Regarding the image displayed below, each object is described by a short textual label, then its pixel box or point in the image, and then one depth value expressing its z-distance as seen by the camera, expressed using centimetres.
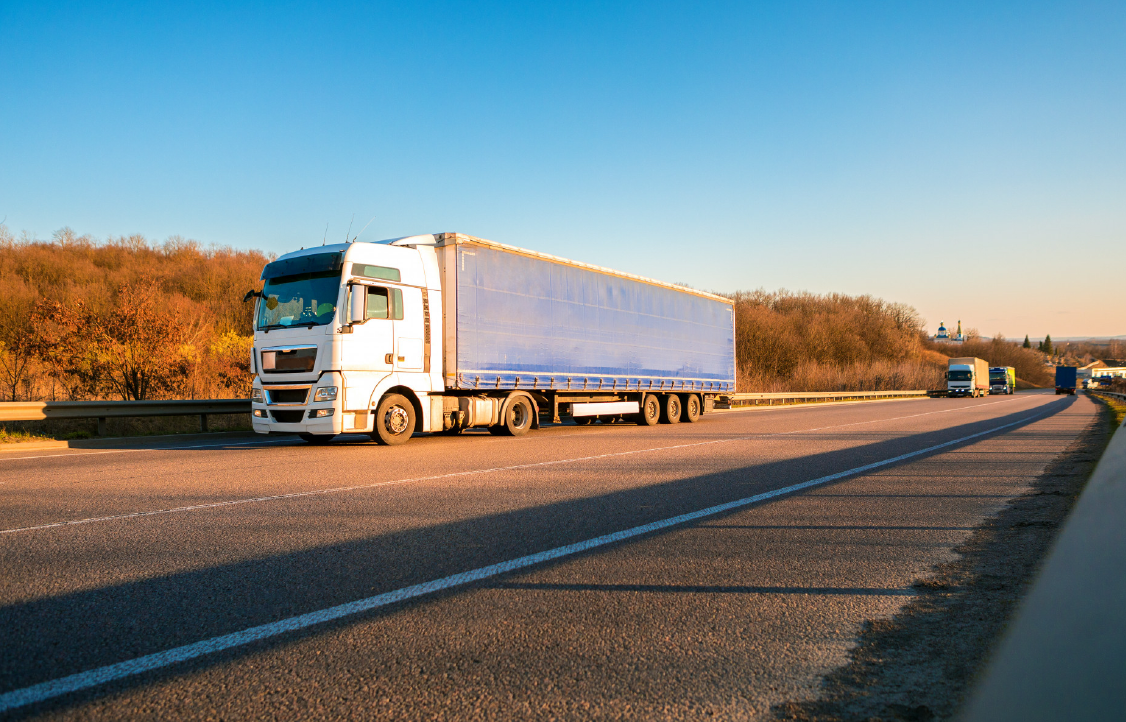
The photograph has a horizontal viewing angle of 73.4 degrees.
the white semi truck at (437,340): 1195
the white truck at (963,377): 5453
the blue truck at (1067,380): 6512
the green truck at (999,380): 6681
